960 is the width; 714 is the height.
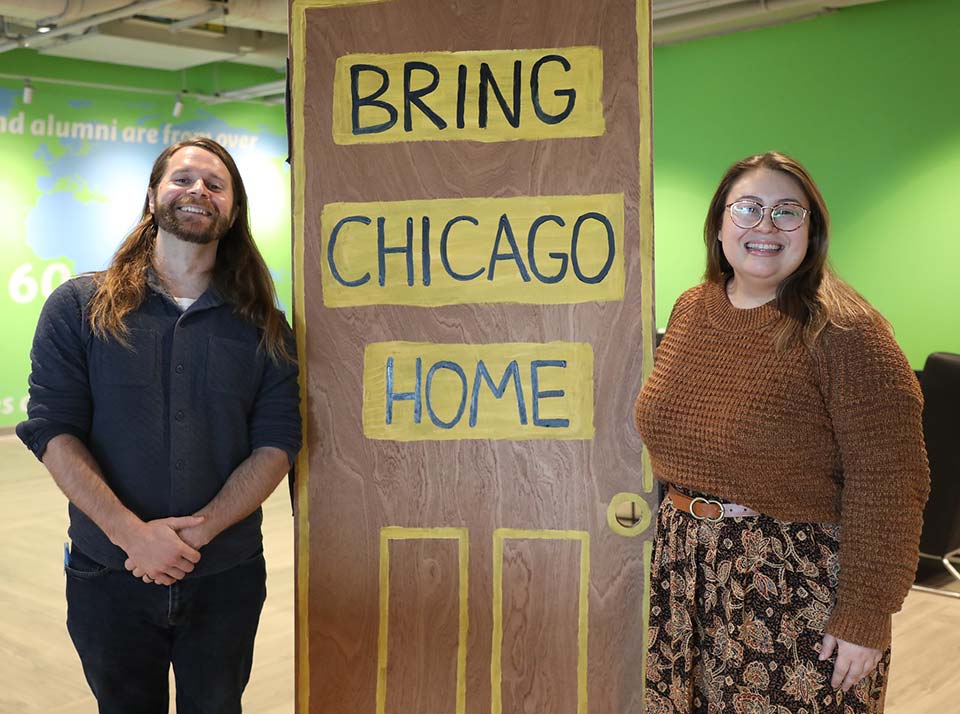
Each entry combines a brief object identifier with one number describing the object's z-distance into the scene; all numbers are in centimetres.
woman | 162
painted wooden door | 196
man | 187
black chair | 429
